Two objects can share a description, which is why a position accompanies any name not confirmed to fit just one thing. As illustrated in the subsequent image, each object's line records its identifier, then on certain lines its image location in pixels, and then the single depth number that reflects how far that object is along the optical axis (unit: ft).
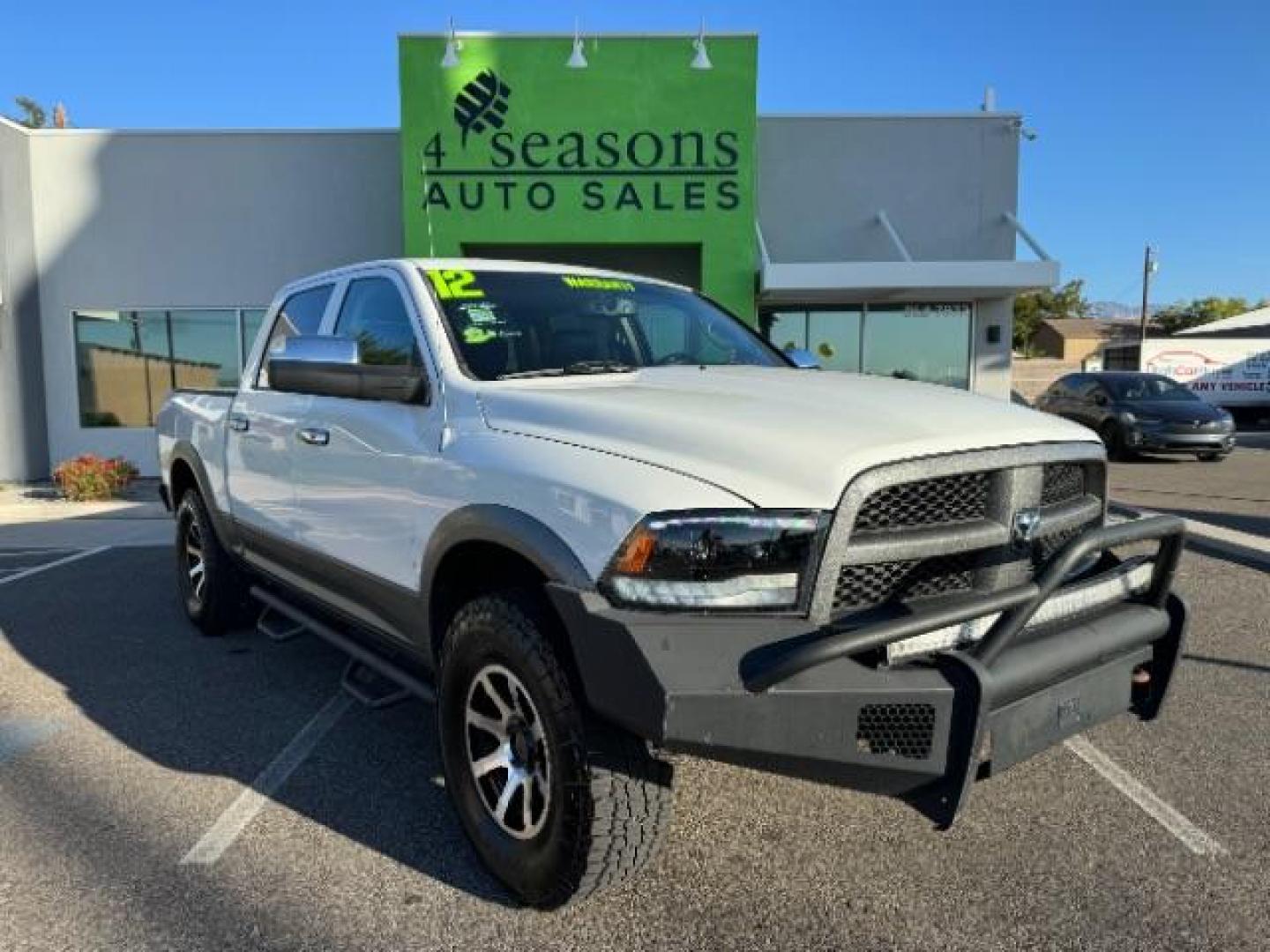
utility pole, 169.78
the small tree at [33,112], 199.11
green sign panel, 42.83
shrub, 39.86
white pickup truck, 7.36
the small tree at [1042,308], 204.44
